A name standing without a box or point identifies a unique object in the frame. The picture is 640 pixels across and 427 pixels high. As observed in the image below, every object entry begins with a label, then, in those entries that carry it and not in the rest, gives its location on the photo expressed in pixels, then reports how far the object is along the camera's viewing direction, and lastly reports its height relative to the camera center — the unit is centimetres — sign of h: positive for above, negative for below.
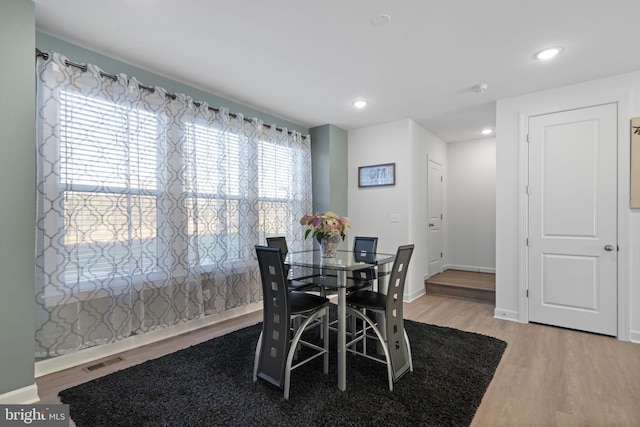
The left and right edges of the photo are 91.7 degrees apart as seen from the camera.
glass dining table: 208 -40
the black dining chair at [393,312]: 210 -71
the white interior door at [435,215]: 511 -3
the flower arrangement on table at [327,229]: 258 -13
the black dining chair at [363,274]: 260 -55
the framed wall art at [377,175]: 448 +57
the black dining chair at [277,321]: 199 -73
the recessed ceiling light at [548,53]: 251 +133
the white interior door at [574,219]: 301 -6
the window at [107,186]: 238 +22
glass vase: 262 -27
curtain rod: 224 +114
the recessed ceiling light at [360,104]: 373 +133
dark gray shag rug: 178 -118
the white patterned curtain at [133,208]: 229 +4
